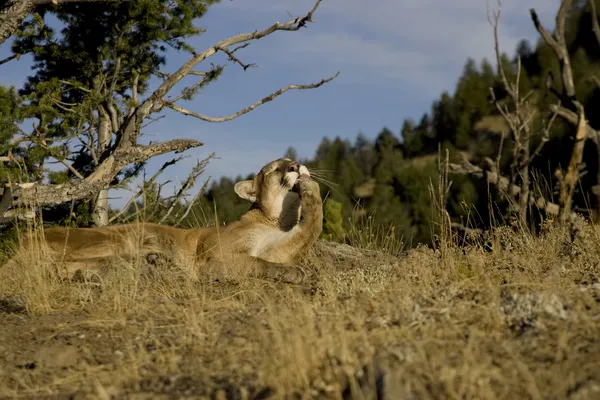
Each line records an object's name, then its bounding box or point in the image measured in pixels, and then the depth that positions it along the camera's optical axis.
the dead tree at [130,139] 9.52
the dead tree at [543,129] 13.43
